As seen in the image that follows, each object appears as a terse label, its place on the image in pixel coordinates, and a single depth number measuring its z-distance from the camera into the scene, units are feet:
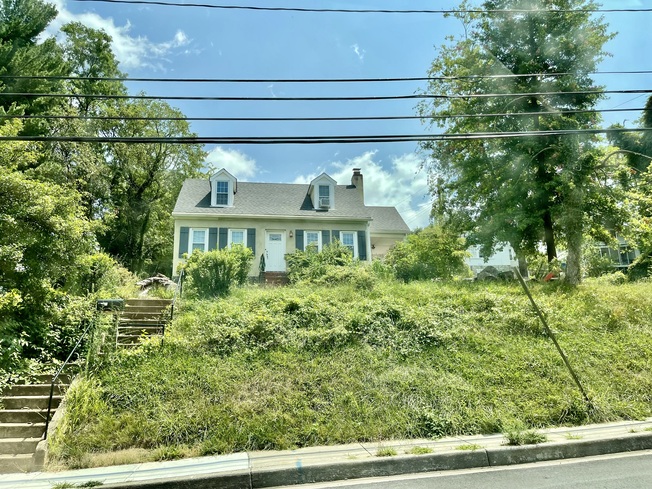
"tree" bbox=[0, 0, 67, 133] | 50.52
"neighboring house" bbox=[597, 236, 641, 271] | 88.19
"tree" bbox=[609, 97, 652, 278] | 42.50
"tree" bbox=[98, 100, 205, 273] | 78.02
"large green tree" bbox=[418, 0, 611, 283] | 45.32
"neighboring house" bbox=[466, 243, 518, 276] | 97.51
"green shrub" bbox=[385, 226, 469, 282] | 48.21
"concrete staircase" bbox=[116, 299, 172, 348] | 29.25
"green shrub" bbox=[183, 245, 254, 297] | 39.37
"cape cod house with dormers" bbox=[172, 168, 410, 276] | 61.62
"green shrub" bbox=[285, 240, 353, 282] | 48.41
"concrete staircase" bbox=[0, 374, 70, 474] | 16.76
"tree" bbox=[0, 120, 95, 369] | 23.18
